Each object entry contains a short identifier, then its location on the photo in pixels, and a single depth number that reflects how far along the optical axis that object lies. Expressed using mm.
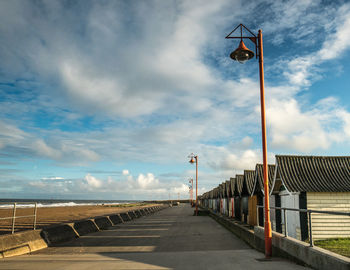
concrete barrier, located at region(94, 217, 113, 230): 18294
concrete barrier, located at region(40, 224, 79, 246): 12180
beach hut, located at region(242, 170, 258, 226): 19781
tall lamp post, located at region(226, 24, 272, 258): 8734
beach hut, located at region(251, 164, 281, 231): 17391
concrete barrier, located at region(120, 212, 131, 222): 25162
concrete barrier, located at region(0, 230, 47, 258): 9562
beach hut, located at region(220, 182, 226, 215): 34719
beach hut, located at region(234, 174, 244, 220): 25281
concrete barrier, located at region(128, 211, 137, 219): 28211
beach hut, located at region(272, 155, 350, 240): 12891
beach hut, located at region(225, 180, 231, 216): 30770
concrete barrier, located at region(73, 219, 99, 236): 15257
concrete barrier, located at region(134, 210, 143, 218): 31900
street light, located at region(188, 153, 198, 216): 33703
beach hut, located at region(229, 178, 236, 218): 27803
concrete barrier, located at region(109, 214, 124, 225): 21753
